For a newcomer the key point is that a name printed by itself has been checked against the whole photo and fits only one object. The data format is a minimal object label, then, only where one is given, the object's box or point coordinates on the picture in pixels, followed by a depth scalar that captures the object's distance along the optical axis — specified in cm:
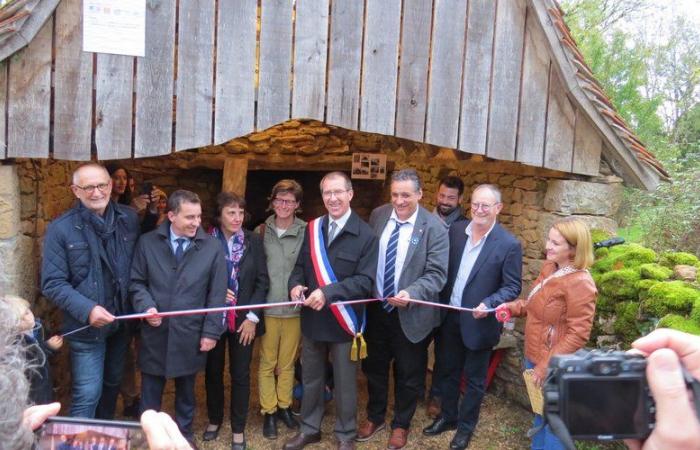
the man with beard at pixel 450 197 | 442
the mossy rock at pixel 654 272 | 360
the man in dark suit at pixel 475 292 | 372
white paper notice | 325
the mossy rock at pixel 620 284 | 367
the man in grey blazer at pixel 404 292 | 372
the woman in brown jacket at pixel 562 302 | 319
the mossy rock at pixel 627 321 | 356
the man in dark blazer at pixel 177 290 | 340
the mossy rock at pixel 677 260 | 394
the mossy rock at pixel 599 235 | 437
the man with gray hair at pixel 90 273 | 318
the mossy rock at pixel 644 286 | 350
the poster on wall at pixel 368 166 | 538
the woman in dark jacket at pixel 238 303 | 378
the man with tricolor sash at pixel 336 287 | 362
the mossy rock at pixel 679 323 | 300
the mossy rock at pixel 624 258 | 392
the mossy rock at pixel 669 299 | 319
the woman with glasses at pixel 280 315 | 392
